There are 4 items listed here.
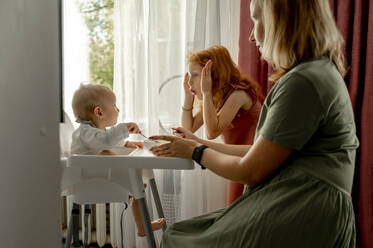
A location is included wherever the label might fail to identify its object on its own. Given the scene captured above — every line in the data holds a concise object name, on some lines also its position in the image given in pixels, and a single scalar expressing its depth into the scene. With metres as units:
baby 1.26
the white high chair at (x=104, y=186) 1.18
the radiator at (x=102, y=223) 2.17
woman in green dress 0.78
